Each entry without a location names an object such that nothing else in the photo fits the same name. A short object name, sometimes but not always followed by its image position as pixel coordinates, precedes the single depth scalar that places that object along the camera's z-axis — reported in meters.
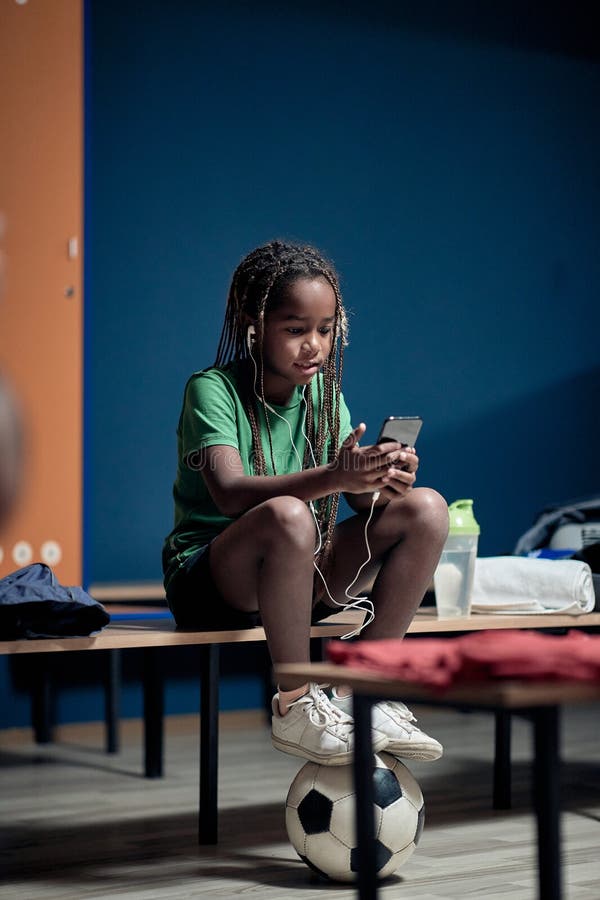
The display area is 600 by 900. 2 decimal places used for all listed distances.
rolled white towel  7.22
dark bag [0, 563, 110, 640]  6.61
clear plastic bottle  7.14
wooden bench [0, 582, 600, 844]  6.68
